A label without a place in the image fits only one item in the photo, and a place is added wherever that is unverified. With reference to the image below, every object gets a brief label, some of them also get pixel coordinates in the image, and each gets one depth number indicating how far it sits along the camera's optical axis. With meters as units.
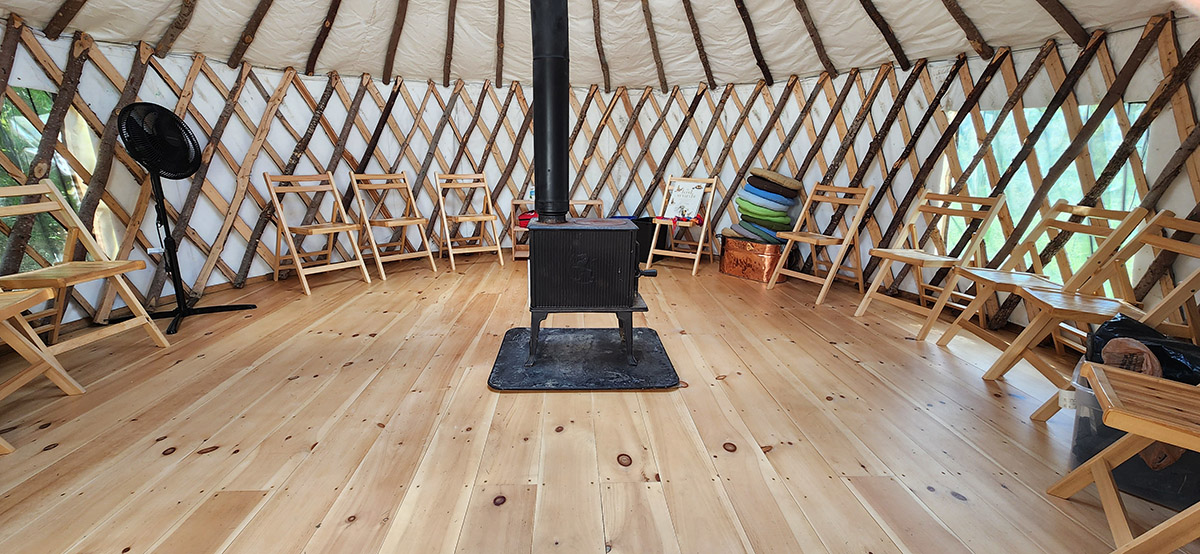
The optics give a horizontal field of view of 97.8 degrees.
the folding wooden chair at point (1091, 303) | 1.67
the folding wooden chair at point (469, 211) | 3.96
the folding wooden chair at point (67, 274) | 1.82
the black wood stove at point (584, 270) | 2.00
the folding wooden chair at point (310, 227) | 3.23
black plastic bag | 1.33
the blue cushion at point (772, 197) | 3.66
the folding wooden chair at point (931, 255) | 2.52
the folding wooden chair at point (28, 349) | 1.58
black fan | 2.39
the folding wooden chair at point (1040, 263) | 1.92
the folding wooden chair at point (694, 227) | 3.96
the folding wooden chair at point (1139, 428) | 0.93
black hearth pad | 1.93
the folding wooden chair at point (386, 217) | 3.63
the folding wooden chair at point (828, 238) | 3.14
